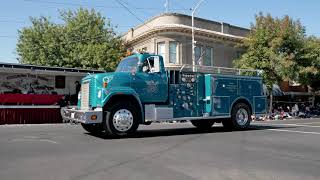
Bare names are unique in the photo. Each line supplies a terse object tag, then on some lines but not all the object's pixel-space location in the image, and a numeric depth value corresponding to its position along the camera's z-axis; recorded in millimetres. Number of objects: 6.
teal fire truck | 13531
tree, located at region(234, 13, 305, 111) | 34844
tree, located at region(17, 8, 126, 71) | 39438
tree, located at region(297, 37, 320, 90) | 35812
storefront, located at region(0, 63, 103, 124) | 24281
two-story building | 37906
